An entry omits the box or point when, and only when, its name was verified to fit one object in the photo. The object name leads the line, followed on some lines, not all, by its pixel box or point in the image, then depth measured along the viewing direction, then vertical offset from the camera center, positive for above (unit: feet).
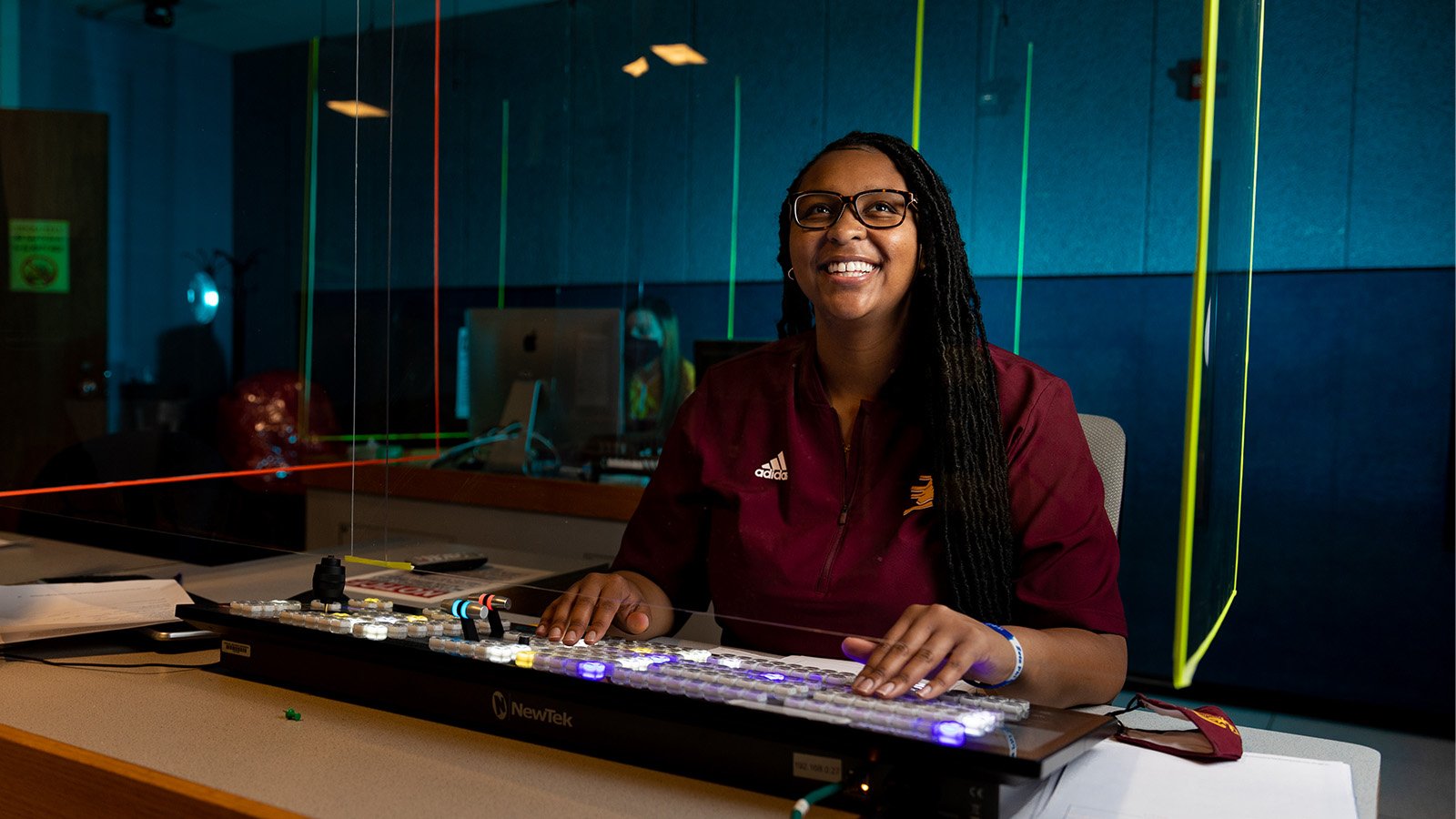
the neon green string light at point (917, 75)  4.34 +1.39
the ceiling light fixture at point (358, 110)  4.29 +0.94
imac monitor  6.91 -0.09
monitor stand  5.62 -0.51
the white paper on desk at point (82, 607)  3.70 -0.98
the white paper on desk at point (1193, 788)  2.46 -1.00
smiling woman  3.54 -0.40
